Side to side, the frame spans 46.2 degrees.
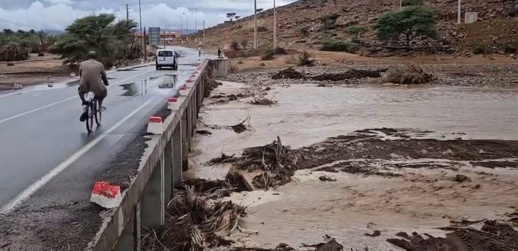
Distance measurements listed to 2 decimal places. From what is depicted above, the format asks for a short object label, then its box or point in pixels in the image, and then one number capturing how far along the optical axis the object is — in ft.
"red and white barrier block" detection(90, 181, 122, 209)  16.80
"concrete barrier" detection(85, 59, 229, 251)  15.88
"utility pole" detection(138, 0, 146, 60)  237.08
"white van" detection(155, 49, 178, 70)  145.07
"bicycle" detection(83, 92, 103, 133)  41.81
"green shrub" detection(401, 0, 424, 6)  310.45
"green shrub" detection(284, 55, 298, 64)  184.12
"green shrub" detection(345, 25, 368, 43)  254.74
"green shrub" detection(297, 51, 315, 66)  175.42
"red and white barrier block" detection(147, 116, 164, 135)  29.86
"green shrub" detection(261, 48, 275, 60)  199.71
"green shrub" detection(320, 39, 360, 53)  222.28
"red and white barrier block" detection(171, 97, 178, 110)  39.70
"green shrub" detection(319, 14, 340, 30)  313.12
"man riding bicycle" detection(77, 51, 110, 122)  43.73
